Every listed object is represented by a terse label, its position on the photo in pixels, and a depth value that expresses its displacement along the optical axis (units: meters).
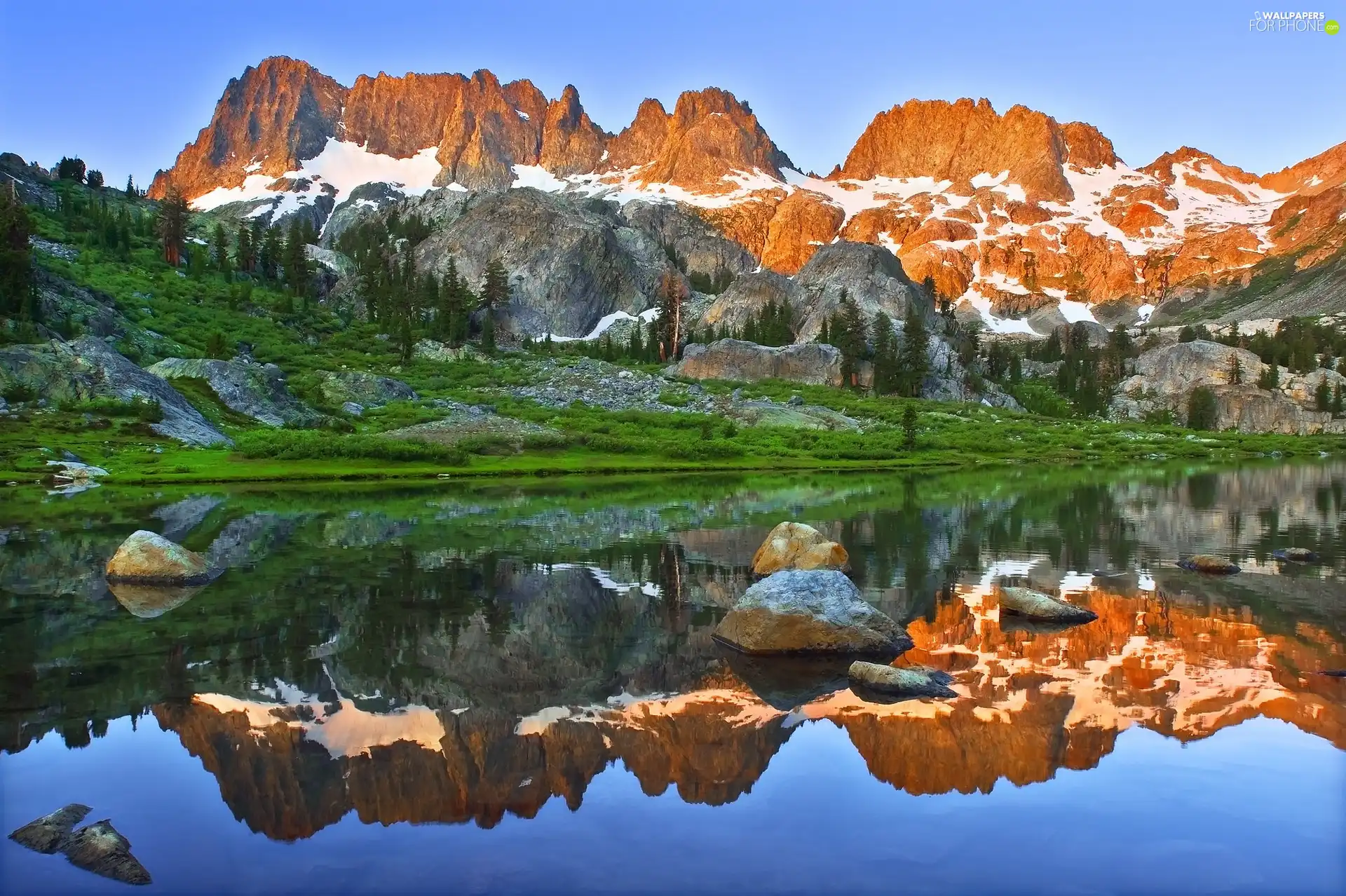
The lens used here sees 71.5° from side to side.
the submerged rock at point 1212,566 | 31.59
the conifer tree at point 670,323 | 191.88
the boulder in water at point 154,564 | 28.58
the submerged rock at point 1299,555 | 34.59
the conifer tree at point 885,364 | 166.50
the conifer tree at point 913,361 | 163.75
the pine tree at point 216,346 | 120.38
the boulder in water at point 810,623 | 21.11
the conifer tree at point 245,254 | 187.25
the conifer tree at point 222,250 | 179.50
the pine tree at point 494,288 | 187.38
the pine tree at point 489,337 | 167.12
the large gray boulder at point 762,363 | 168.25
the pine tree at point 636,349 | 191.68
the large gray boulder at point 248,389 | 99.62
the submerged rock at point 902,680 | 17.92
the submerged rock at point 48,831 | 11.66
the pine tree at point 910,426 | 109.44
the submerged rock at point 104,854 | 10.96
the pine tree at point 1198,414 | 192.25
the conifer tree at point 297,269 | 181.38
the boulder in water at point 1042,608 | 24.12
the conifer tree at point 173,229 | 177.50
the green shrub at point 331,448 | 75.50
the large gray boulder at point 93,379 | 82.25
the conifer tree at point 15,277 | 97.50
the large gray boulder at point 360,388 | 118.19
